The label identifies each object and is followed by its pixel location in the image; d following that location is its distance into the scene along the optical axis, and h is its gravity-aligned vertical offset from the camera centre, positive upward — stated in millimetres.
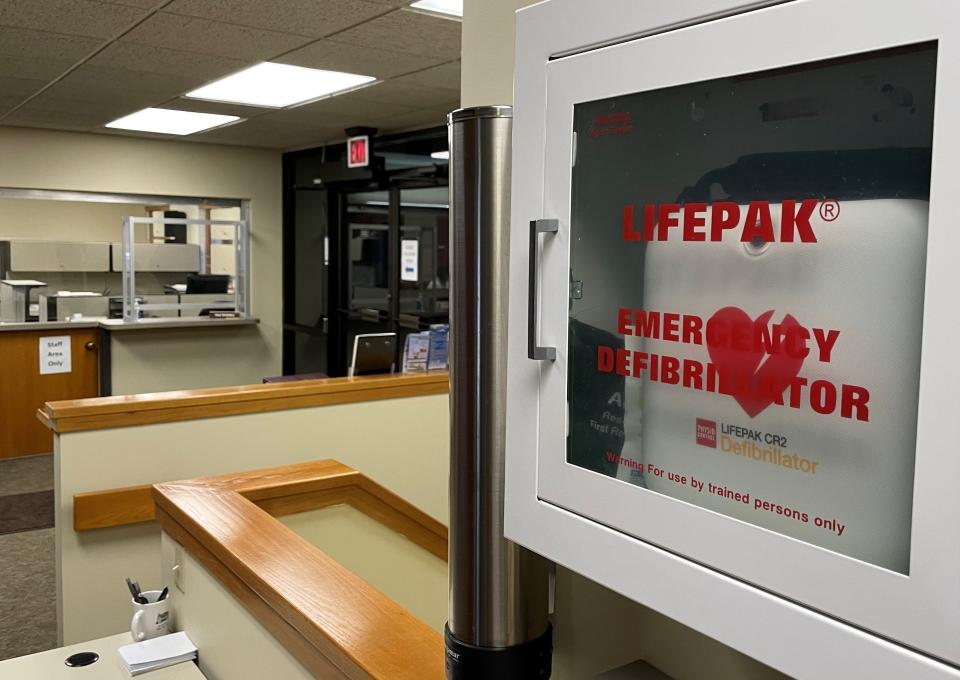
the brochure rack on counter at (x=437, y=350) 4297 -429
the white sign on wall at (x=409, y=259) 6262 +45
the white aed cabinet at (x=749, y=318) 528 -37
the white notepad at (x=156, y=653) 2000 -942
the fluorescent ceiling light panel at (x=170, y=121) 5820 +1013
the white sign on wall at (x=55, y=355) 6453 -719
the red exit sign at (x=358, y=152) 6246 +835
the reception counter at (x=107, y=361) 6336 -809
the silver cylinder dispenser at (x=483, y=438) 929 -195
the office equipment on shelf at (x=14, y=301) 6473 -309
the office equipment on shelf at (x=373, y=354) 4051 -428
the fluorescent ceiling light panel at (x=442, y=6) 3061 +941
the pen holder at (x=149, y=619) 2178 -917
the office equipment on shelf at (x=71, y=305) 6562 -350
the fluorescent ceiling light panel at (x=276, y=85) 4387 +989
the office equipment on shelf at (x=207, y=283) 7387 -179
